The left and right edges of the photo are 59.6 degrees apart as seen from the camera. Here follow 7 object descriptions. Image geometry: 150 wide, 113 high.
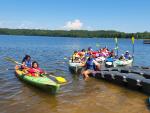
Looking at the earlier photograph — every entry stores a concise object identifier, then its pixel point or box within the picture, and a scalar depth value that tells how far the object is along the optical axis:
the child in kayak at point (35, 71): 7.16
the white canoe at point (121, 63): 10.85
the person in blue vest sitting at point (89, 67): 8.50
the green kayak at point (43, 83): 6.24
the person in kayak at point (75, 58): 10.04
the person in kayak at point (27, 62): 8.27
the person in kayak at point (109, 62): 10.28
